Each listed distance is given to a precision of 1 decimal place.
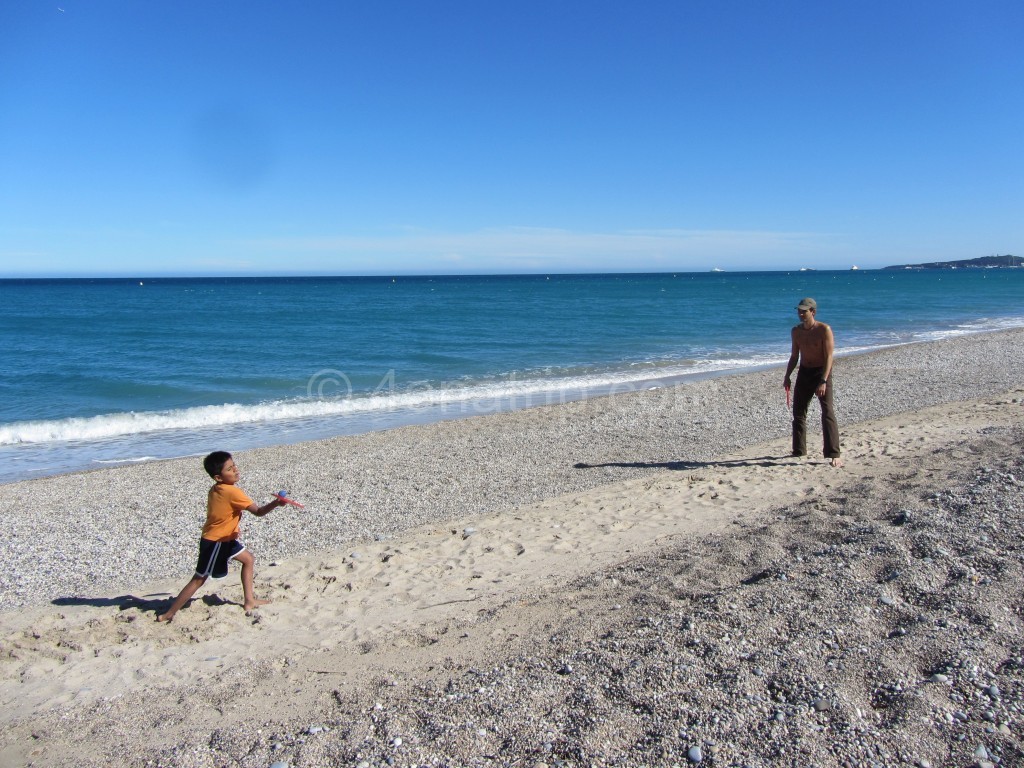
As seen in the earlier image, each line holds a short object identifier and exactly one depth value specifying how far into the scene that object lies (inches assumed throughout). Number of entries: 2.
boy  196.5
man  304.5
